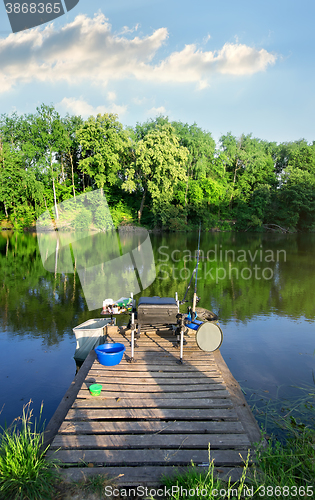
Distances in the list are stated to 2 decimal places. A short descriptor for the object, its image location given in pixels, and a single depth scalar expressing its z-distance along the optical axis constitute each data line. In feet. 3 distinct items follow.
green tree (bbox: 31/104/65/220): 141.28
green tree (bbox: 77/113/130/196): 139.74
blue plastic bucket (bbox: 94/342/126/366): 17.46
